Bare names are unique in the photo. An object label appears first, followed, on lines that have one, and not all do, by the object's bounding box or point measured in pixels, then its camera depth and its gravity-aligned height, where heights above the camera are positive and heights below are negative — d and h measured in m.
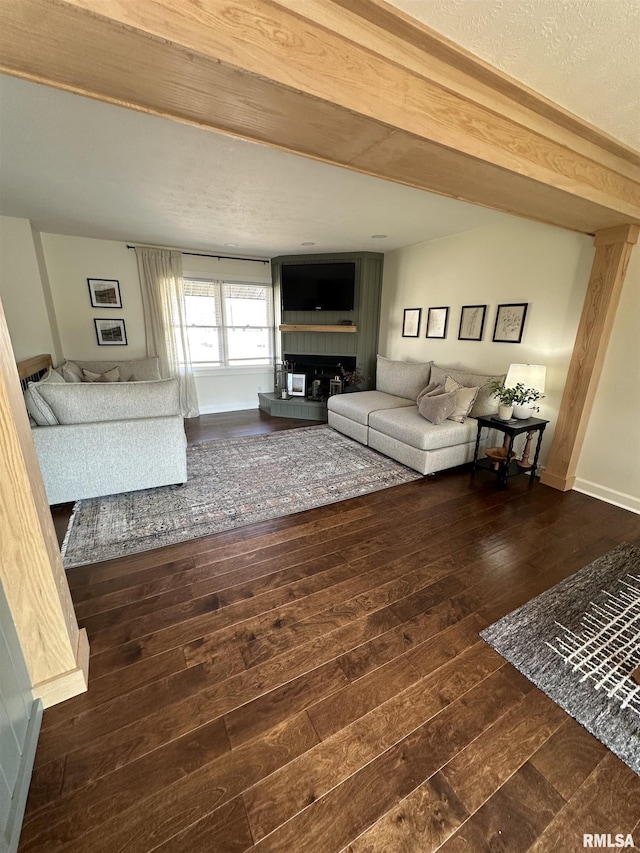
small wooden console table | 2.92 -0.91
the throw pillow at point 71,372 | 3.62 -0.60
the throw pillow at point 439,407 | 3.27 -0.79
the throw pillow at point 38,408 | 2.40 -0.65
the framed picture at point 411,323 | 4.58 +0.02
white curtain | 4.65 +0.08
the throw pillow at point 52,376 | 3.00 -0.53
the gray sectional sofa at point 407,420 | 3.23 -1.00
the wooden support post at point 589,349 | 2.51 -0.17
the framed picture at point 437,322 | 4.19 +0.04
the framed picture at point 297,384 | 5.40 -0.98
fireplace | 5.41 -0.68
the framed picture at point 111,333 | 4.62 -0.19
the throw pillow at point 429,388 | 3.82 -0.71
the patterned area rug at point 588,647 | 1.27 -1.43
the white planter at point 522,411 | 3.05 -0.76
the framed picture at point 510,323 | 3.34 +0.04
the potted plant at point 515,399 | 2.95 -0.63
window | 5.23 -0.01
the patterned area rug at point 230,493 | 2.27 -1.43
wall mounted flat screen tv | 4.96 +0.54
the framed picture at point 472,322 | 3.73 +0.04
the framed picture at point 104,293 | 4.47 +0.35
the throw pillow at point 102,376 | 3.93 -0.67
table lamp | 2.88 -0.43
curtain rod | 4.55 +0.96
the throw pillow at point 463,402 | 3.35 -0.75
